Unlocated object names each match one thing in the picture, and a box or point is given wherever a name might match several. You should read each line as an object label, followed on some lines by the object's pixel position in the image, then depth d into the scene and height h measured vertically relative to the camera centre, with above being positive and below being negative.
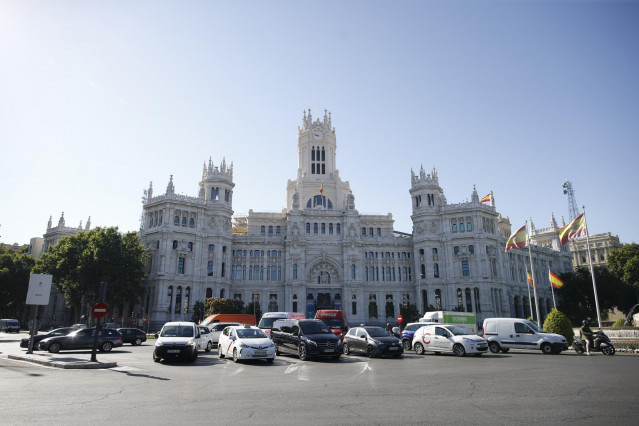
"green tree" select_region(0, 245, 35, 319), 68.81 +6.26
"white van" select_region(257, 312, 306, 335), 33.69 -0.05
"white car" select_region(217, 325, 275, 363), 21.19 -1.28
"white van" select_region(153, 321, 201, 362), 21.06 -1.14
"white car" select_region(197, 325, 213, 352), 29.09 -1.49
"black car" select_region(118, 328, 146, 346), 37.16 -1.51
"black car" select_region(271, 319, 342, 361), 22.72 -1.11
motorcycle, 24.75 -1.39
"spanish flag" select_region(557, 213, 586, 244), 35.84 +7.33
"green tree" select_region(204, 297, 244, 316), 58.62 +1.62
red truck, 35.12 -0.12
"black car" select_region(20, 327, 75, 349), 29.08 -1.14
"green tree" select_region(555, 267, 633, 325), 76.44 +4.50
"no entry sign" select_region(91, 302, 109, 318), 20.41 +0.37
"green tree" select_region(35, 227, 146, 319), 57.56 +7.03
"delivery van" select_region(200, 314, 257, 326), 38.25 -0.06
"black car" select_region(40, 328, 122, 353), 27.77 -1.46
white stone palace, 68.62 +10.05
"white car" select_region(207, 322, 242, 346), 31.62 -0.85
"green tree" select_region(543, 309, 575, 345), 31.00 -0.49
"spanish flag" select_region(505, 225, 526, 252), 45.91 +8.39
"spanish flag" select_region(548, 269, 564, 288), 42.99 +3.77
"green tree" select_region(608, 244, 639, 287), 69.00 +8.90
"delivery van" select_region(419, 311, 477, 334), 40.94 -0.02
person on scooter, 25.19 -0.85
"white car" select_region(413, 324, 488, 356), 25.27 -1.31
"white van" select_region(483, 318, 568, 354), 26.78 -1.12
